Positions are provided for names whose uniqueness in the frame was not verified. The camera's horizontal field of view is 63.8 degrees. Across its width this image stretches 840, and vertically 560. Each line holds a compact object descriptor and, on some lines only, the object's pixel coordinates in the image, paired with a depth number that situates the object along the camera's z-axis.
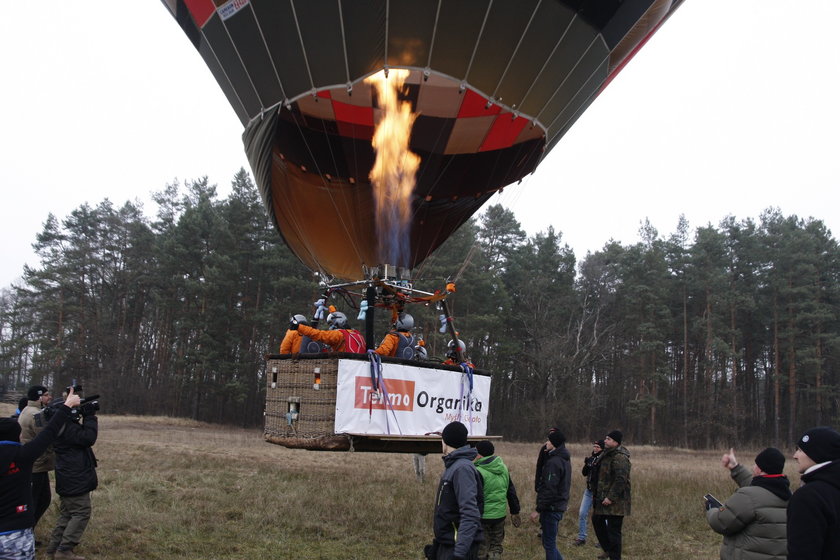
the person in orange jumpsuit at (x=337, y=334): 5.58
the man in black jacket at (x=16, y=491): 3.26
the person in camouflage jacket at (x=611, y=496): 5.77
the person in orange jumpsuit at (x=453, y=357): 6.65
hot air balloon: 5.61
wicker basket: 5.29
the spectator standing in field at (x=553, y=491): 5.53
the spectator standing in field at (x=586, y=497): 6.79
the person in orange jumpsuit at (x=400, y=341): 5.95
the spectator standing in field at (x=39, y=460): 5.32
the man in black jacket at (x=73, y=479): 5.07
